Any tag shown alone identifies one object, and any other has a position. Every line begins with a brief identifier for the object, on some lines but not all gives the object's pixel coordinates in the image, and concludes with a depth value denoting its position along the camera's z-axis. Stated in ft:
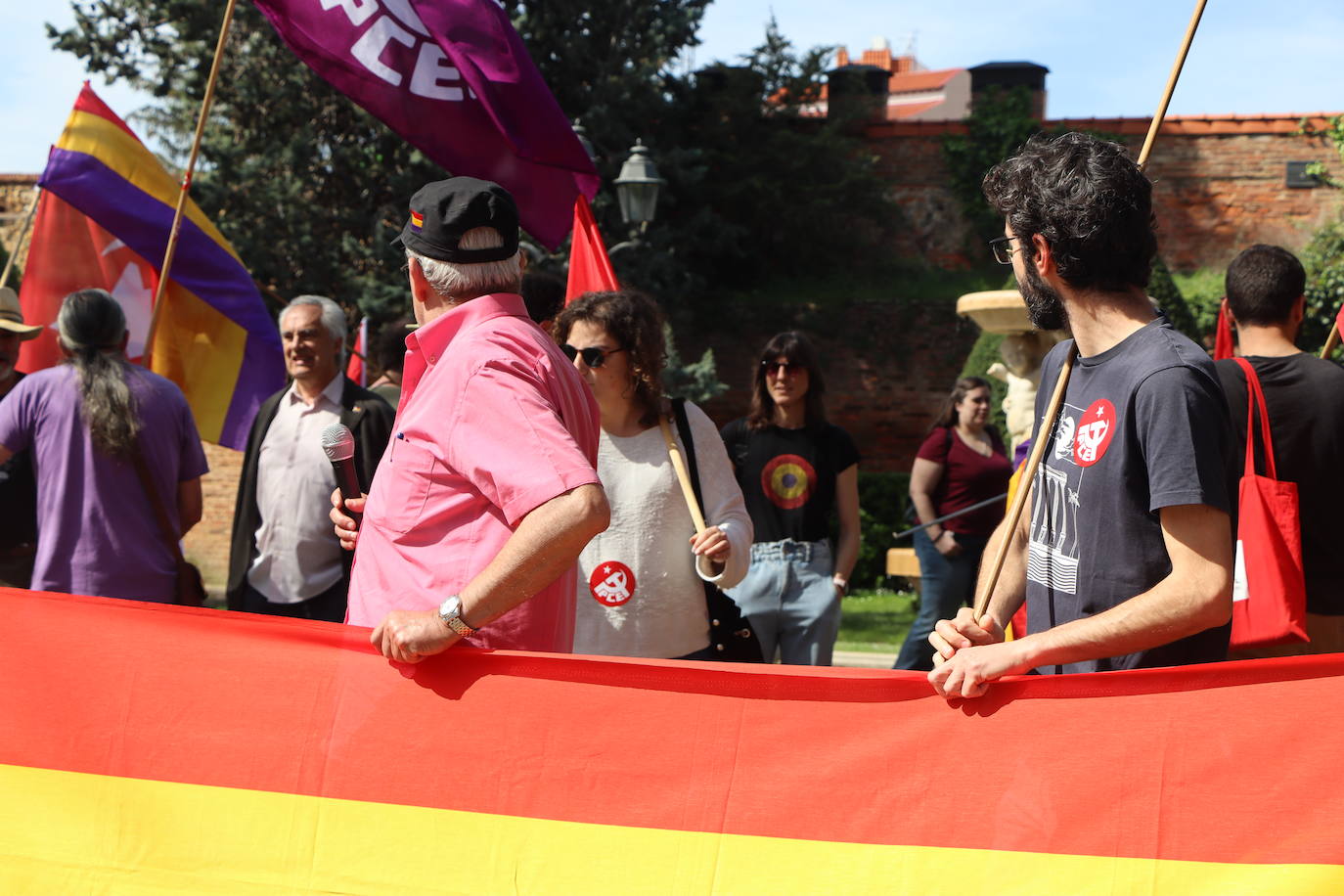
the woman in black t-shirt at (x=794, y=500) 17.31
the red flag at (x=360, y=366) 29.63
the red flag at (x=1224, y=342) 16.35
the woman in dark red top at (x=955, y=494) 23.18
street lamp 36.55
